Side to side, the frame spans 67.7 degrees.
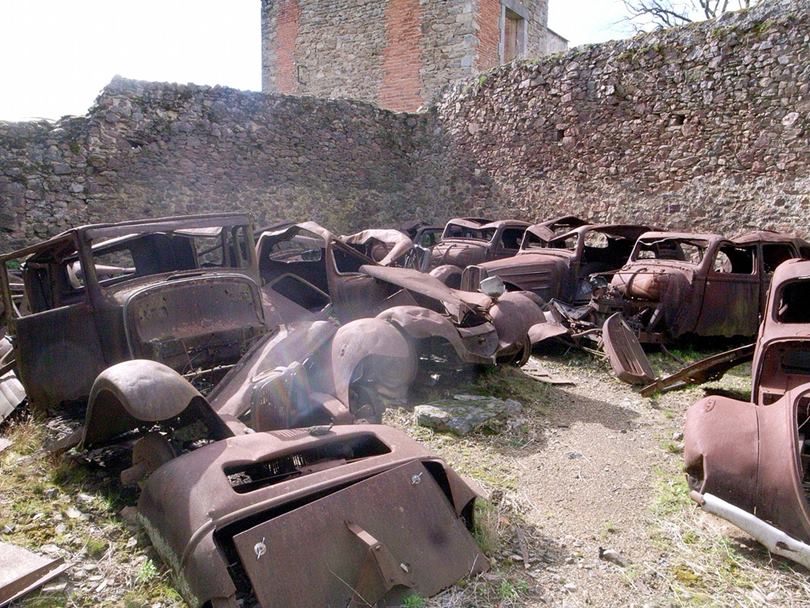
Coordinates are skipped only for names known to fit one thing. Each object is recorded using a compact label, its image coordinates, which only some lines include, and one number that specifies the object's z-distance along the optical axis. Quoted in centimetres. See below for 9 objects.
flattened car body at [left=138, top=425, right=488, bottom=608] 224
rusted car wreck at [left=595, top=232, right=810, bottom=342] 674
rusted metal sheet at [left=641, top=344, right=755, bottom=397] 475
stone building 1725
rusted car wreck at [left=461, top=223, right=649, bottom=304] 823
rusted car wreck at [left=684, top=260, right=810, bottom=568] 265
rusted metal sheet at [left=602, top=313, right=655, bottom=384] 575
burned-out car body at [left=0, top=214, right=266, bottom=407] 422
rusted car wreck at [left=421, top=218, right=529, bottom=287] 962
